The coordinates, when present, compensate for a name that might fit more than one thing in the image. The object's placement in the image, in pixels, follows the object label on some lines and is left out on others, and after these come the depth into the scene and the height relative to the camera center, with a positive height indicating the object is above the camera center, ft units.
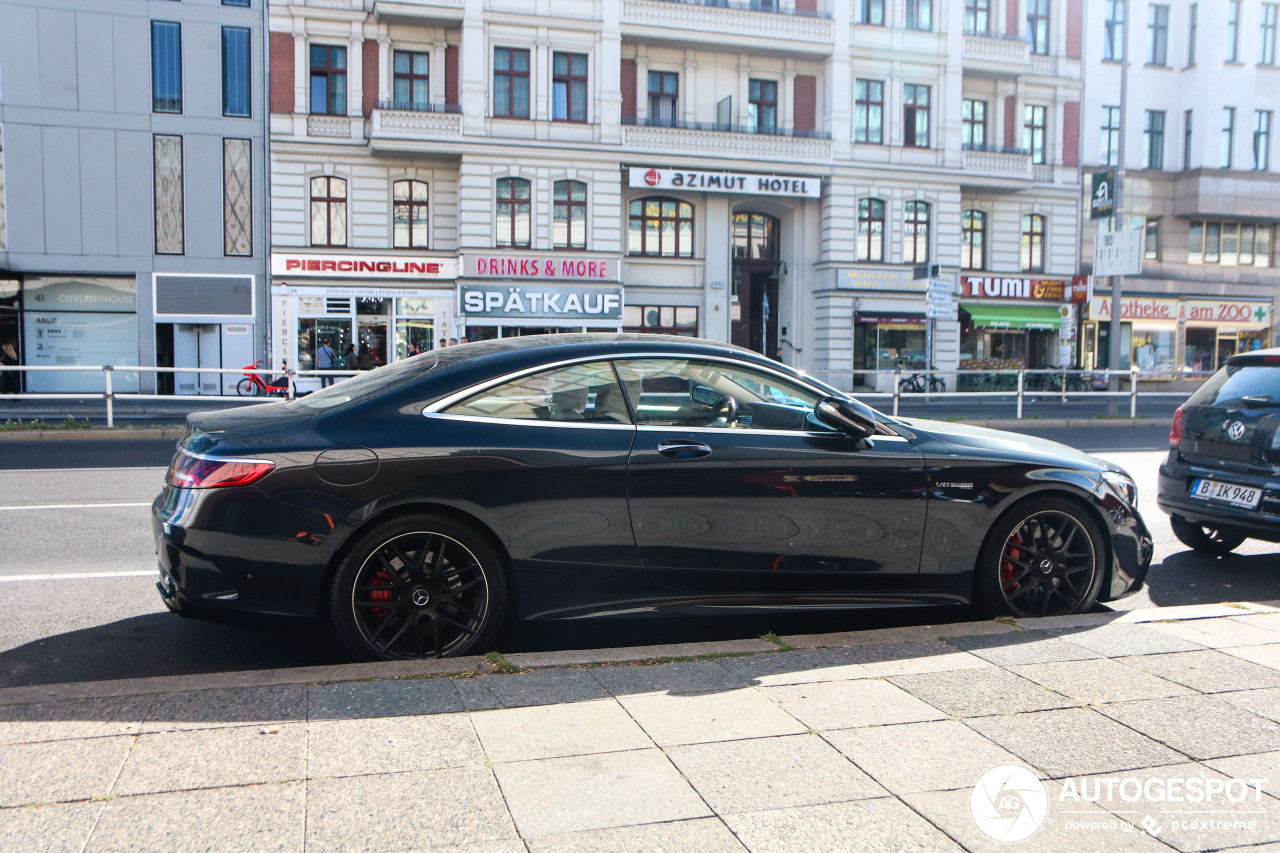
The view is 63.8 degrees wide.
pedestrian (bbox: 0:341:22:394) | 74.79 -2.69
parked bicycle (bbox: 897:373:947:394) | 102.58 -2.72
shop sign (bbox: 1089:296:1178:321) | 125.39 +6.22
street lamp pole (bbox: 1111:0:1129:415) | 76.33 +10.47
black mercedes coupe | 13.87 -2.18
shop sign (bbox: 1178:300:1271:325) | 129.70 +6.16
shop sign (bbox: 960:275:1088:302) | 121.19 +8.31
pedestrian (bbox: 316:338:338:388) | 99.19 -0.81
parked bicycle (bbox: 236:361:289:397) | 67.31 -2.85
